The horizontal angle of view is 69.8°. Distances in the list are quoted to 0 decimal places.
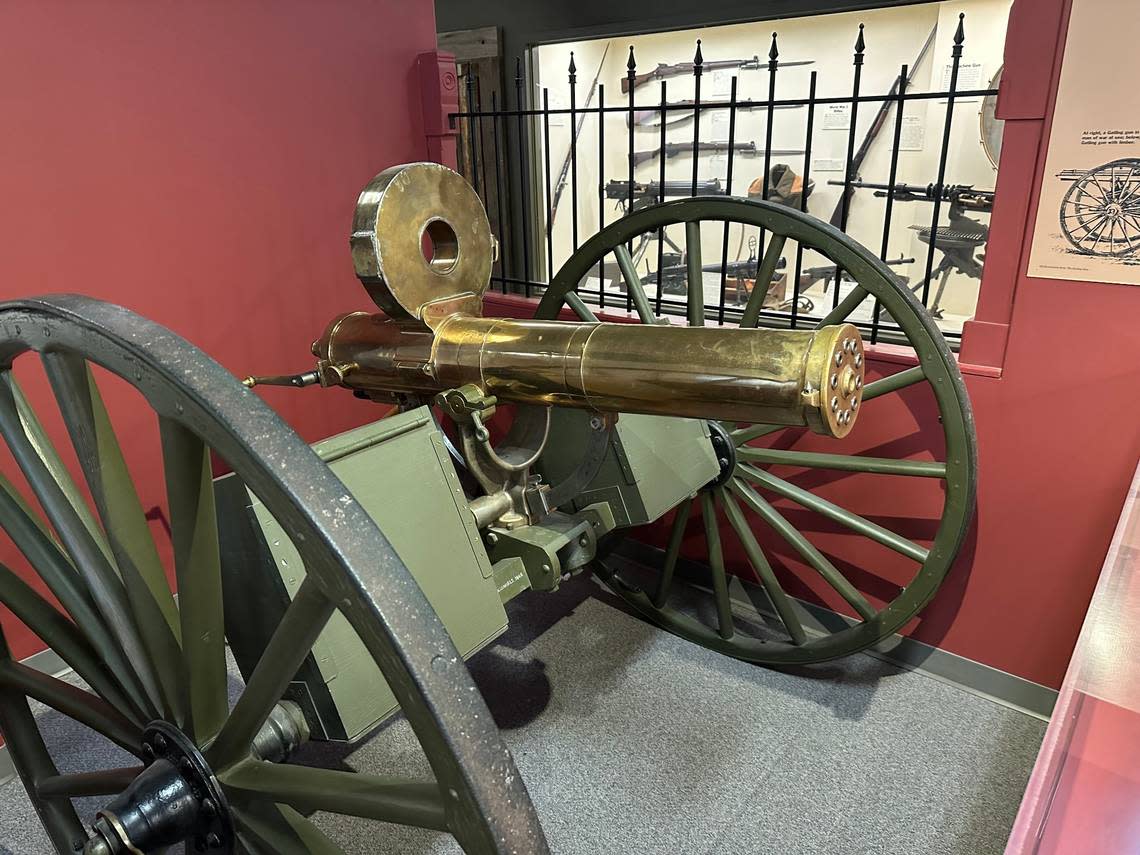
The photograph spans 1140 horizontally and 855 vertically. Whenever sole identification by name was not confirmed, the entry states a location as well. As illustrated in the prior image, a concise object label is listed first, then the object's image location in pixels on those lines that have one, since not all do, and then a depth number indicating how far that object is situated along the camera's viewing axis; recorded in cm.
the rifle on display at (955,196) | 288
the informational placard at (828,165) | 333
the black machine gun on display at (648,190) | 397
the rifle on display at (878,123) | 308
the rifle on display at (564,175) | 426
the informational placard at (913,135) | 320
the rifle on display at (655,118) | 412
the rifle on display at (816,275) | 341
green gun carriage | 71
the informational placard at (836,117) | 342
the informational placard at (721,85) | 374
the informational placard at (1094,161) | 170
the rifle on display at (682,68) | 367
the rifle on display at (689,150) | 373
